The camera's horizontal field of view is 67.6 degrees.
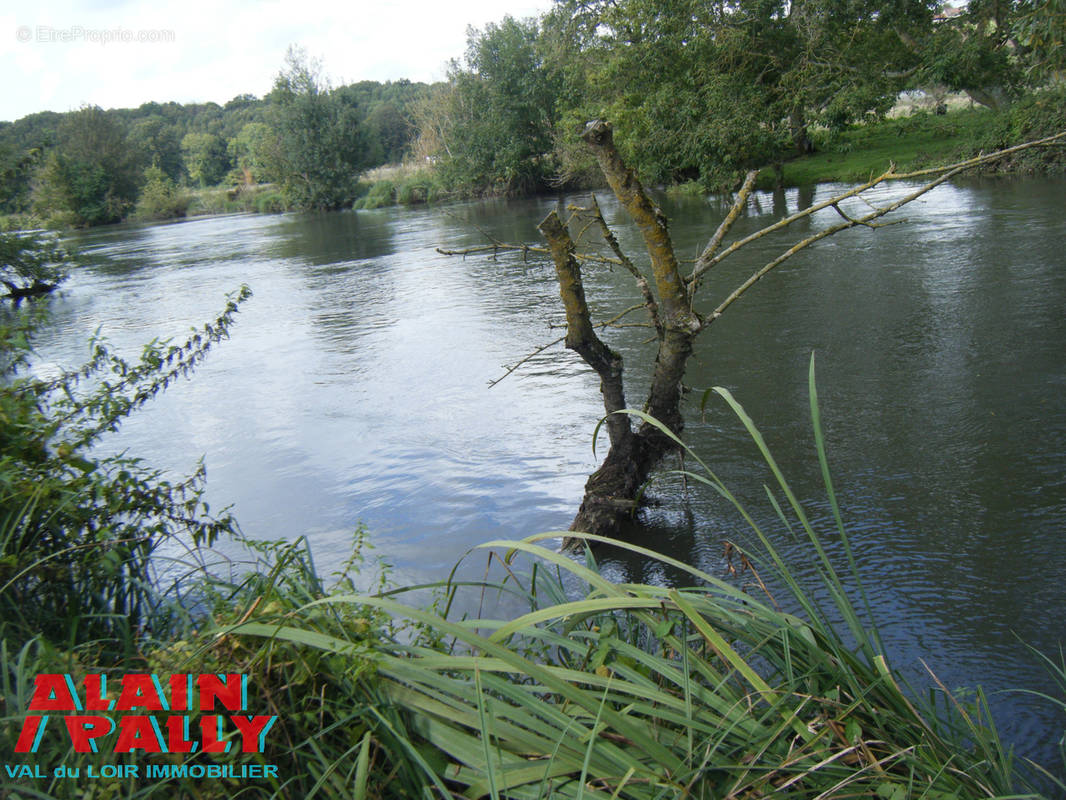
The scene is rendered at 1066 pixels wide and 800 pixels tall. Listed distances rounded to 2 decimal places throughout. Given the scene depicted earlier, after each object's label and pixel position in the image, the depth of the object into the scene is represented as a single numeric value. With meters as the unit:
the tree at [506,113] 40.12
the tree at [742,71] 20.72
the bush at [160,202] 61.41
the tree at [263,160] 55.19
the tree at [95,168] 56.09
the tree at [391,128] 81.69
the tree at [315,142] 52.19
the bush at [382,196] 48.97
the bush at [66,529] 3.05
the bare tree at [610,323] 4.96
